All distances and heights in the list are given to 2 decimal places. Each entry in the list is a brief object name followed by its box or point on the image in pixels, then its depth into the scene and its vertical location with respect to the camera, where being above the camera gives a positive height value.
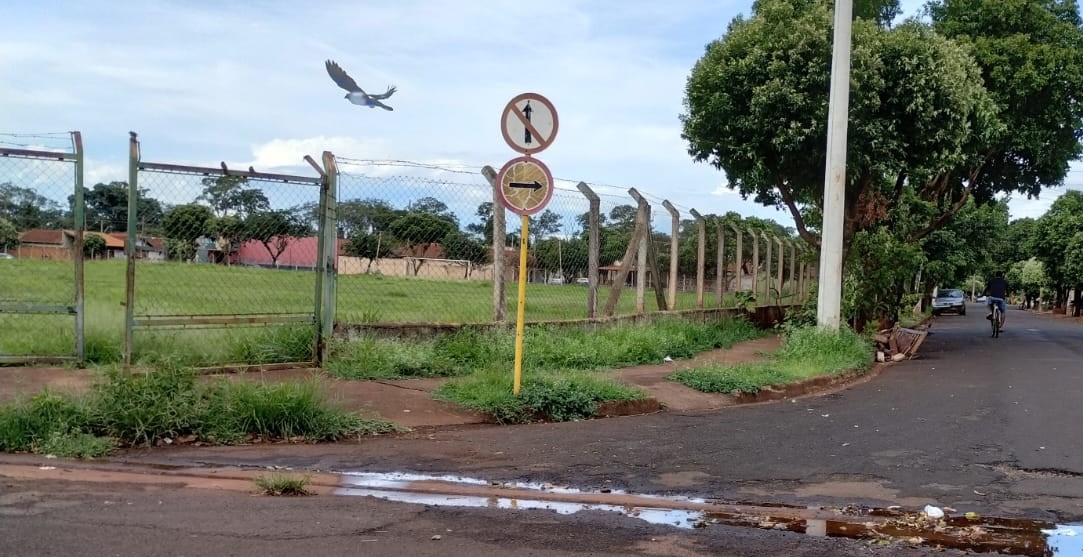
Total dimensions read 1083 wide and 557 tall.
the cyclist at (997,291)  20.48 -0.20
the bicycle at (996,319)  20.89 -0.88
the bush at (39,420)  5.80 -1.20
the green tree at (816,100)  14.24 +3.04
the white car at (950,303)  46.78 -1.19
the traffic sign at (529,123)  7.62 +1.29
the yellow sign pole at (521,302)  7.59 -0.33
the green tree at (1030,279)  58.53 +0.47
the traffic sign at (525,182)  7.67 +0.75
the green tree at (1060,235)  42.84 +2.68
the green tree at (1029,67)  18.59 +4.78
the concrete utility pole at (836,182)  12.43 +1.44
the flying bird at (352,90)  10.43 +2.18
